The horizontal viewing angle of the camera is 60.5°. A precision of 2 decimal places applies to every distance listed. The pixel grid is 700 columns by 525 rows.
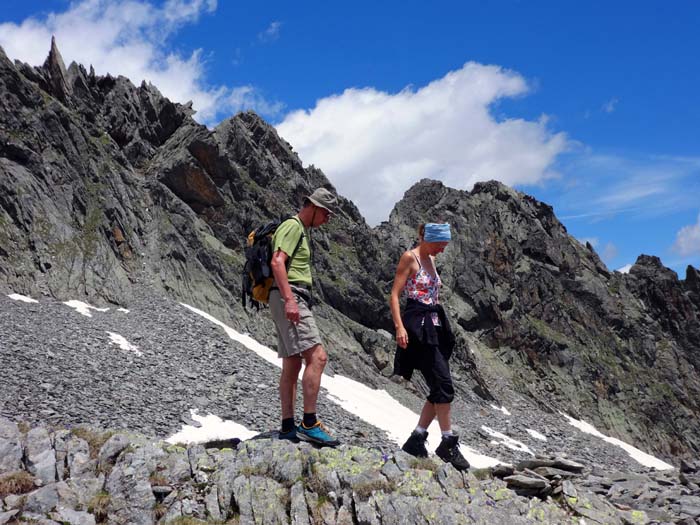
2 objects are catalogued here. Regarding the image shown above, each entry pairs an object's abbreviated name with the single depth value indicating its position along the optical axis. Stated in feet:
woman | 30.37
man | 29.60
